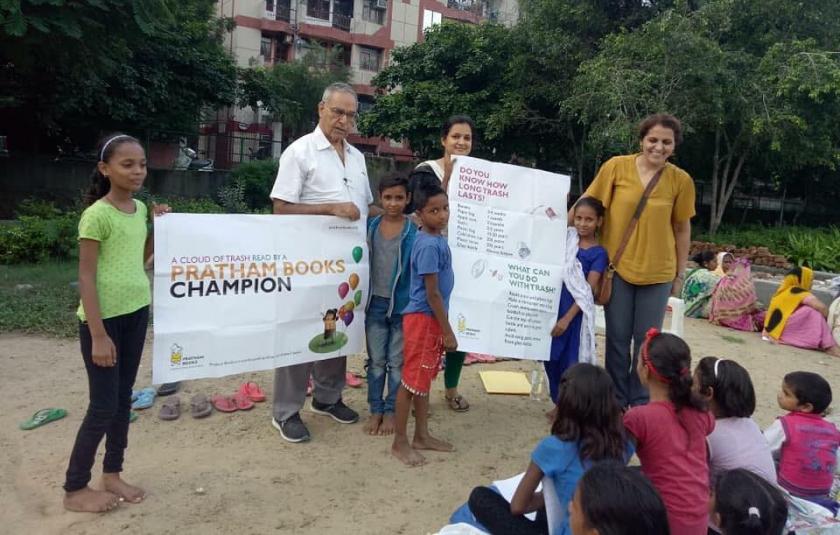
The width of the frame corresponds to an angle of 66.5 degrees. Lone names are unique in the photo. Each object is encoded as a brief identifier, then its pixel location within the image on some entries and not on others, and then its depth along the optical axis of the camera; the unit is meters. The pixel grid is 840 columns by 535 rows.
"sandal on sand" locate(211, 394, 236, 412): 4.23
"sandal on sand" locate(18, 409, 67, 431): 3.79
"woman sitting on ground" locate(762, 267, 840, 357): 7.32
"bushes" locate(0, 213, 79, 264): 8.49
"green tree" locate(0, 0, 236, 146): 8.45
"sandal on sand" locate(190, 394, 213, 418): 4.11
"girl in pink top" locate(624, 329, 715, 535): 2.49
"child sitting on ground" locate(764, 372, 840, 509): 3.09
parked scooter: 18.26
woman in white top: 4.10
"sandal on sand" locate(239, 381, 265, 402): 4.42
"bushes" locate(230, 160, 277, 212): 17.08
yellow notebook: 4.98
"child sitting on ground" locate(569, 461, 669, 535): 1.82
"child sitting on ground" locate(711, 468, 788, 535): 2.27
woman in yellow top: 3.93
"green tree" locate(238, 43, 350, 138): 26.53
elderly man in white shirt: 3.69
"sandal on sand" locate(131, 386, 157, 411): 4.18
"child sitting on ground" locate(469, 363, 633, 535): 2.36
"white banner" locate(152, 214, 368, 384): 3.26
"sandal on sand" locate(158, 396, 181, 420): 4.04
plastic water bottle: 4.92
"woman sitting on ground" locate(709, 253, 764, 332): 8.16
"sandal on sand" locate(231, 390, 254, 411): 4.27
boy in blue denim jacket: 3.84
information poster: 4.02
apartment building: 30.84
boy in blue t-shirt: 3.51
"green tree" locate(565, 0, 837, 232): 11.89
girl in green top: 2.71
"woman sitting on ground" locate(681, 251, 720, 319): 8.68
